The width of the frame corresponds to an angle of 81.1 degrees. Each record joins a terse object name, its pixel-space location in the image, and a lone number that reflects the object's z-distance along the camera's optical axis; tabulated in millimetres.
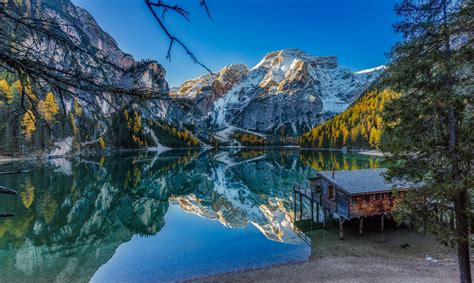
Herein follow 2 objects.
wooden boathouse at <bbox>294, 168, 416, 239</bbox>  22688
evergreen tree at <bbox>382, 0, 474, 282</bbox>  9758
